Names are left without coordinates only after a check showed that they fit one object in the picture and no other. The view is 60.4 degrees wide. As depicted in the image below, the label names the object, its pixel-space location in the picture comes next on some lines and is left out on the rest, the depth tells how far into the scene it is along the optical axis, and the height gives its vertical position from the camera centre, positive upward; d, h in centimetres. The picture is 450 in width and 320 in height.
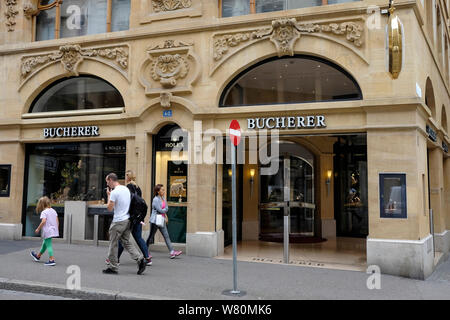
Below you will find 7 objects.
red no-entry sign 645 +103
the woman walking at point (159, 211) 909 -41
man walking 735 -64
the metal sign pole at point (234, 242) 615 -77
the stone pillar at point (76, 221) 1141 -84
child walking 827 -71
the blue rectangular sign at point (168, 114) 1050 +215
